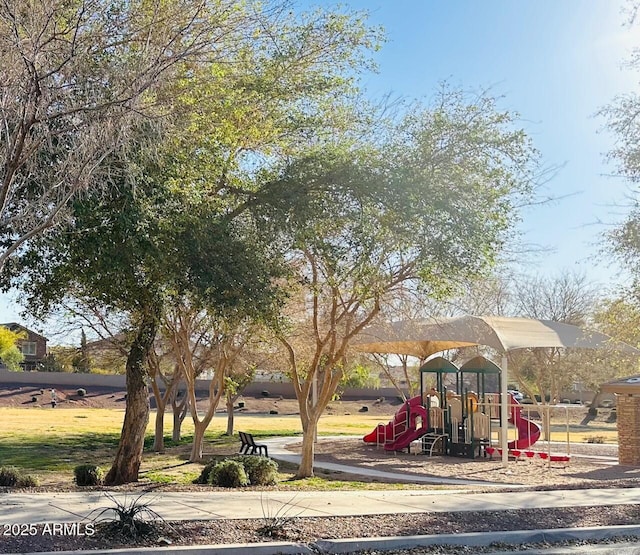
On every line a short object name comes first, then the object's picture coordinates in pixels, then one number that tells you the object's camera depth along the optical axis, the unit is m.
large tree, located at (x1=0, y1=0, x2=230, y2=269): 8.92
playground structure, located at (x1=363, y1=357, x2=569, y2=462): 24.86
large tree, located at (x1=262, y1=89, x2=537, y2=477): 13.38
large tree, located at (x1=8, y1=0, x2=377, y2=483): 11.16
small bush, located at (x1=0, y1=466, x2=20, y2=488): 13.52
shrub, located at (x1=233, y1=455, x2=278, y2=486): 15.34
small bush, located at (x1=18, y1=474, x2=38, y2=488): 13.63
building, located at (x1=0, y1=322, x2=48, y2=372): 80.88
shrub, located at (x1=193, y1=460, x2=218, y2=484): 15.14
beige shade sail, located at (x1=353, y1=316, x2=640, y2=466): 23.31
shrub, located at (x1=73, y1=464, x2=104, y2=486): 15.29
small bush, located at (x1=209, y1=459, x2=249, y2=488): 14.52
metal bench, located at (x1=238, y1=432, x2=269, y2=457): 23.19
